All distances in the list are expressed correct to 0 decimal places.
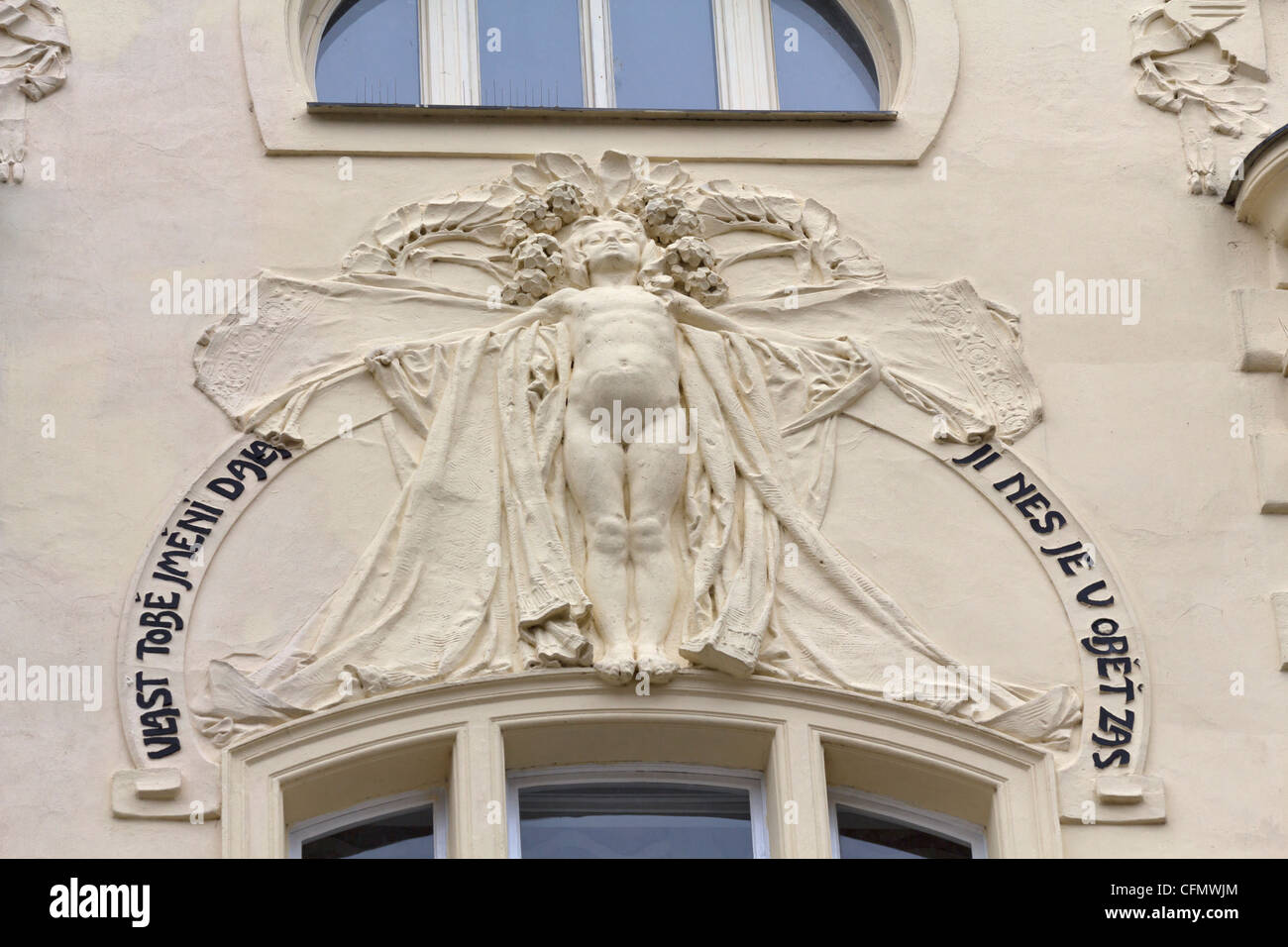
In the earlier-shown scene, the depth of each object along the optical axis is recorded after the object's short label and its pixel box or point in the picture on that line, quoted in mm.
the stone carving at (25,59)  15234
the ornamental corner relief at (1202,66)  15883
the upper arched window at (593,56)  16250
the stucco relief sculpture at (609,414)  13859
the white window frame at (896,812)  14055
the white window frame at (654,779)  13899
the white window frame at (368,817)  13742
